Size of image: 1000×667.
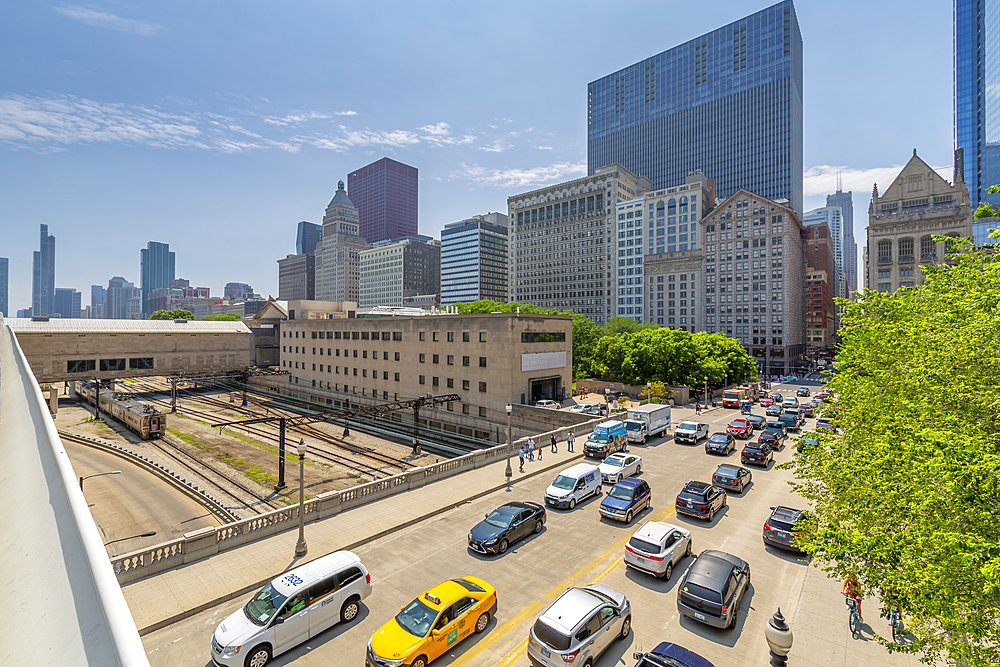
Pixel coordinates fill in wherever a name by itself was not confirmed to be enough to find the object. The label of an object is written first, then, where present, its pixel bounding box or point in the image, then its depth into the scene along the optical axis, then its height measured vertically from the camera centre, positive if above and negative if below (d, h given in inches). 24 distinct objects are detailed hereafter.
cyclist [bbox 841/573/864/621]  549.6 -325.6
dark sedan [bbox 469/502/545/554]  712.4 -322.7
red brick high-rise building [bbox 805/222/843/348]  6589.6 +631.7
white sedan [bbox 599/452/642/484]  1058.1 -326.3
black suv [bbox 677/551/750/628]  526.3 -312.5
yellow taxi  454.0 -315.8
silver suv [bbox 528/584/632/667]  453.7 -311.7
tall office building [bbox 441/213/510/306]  7347.4 +1195.5
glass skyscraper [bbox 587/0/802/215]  6456.7 +3453.9
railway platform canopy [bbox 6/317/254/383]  2888.8 -108.0
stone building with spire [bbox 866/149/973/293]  4340.6 +1093.8
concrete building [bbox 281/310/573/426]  1898.4 -136.4
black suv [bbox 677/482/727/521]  840.9 -319.2
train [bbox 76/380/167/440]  1898.4 -369.4
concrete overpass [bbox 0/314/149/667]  119.7 -88.9
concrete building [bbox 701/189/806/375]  4515.3 +582.6
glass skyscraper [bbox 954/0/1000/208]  4554.6 +2682.0
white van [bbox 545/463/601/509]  913.5 -324.2
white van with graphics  460.8 -309.4
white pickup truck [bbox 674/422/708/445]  1481.3 -331.1
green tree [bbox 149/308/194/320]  5930.1 +253.8
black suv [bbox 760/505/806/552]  721.6 -320.1
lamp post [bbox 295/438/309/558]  694.5 -327.2
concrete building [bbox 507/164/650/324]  5841.5 +1254.3
